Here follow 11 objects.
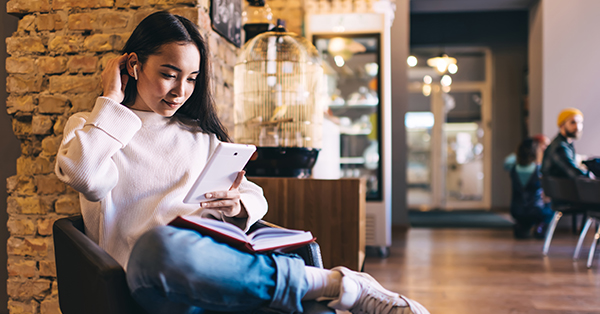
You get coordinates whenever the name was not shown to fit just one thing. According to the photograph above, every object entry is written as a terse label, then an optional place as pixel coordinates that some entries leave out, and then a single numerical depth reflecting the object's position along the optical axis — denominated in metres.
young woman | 1.00
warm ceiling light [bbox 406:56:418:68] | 7.41
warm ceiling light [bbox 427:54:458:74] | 6.84
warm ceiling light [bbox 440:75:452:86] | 8.16
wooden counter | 2.00
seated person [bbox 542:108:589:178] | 3.96
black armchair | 0.97
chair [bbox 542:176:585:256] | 3.70
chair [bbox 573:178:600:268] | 3.45
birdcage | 2.32
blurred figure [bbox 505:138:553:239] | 4.82
